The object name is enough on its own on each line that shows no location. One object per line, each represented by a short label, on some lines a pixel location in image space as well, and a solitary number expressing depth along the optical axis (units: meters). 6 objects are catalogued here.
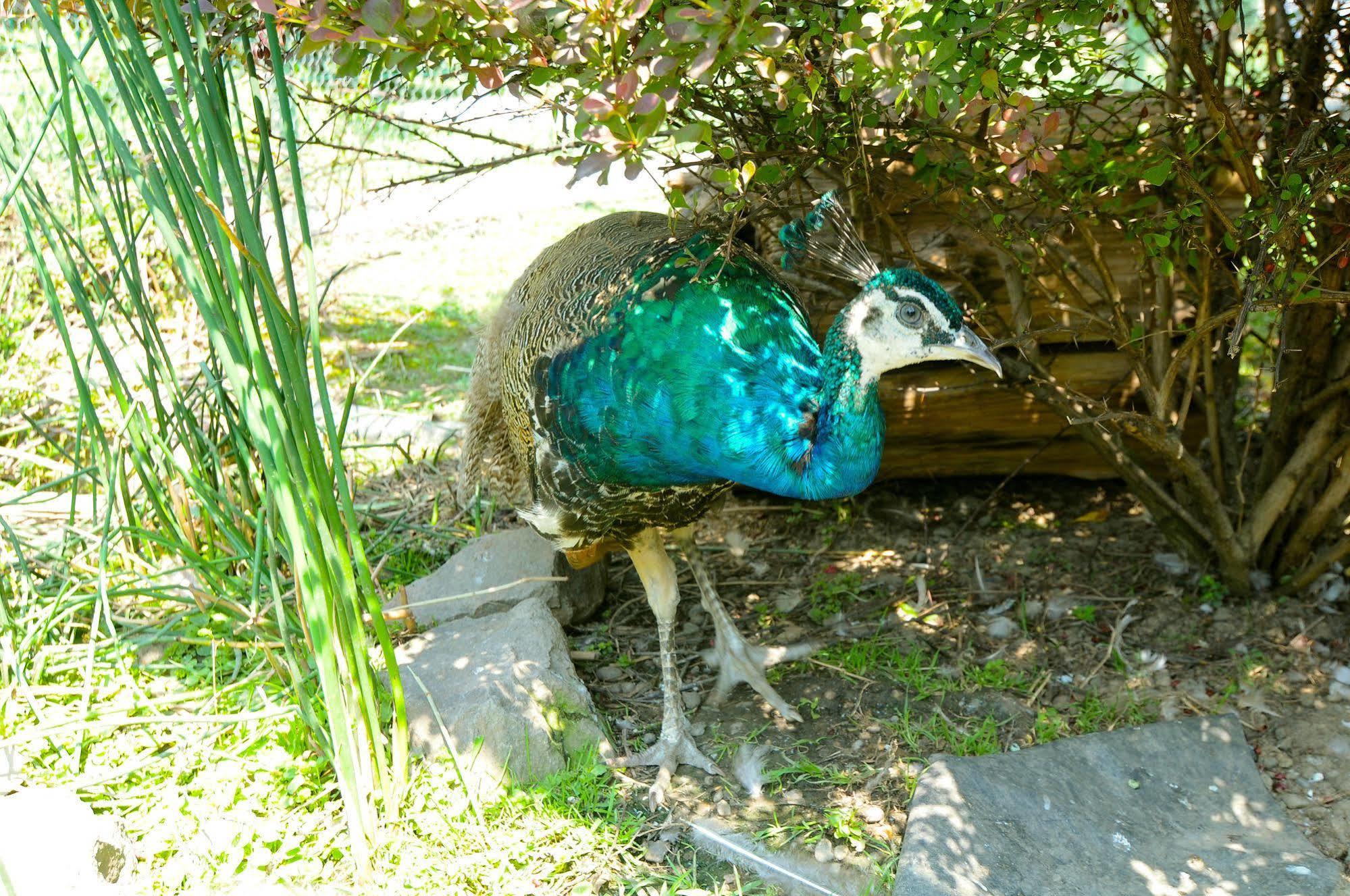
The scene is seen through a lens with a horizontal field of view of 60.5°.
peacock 2.24
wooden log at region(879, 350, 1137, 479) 3.24
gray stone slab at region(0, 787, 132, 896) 2.07
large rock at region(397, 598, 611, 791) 2.46
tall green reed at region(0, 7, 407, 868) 1.89
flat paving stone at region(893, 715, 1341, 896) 2.14
